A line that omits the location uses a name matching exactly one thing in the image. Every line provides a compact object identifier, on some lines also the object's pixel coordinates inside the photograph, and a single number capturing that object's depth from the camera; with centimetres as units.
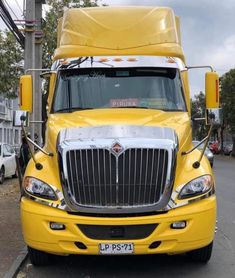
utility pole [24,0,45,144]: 1589
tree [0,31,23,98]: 3102
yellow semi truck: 609
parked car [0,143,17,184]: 1953
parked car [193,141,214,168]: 2861
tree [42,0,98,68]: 2809
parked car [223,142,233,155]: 6313
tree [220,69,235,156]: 5162
